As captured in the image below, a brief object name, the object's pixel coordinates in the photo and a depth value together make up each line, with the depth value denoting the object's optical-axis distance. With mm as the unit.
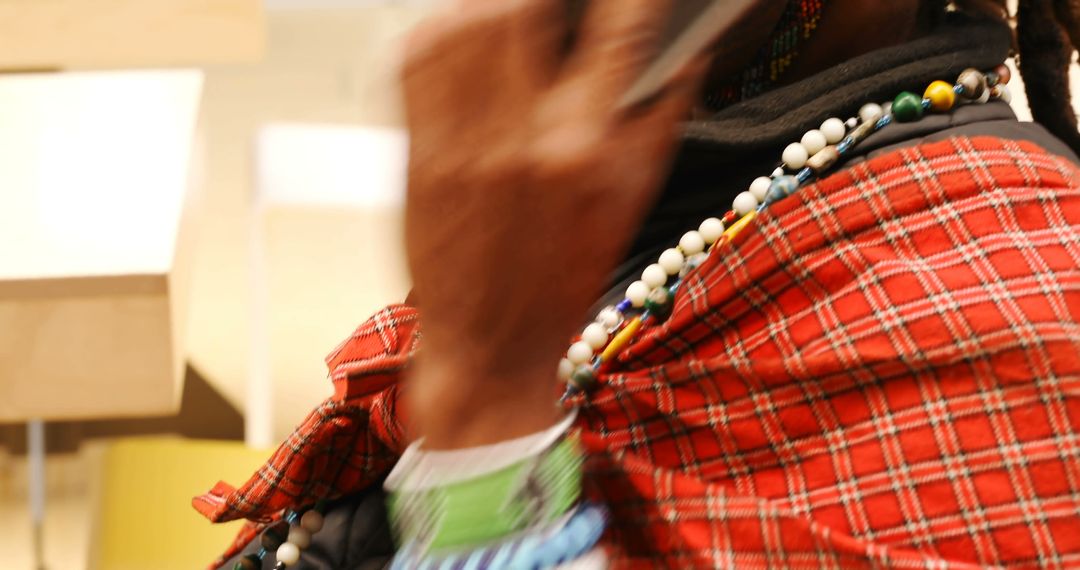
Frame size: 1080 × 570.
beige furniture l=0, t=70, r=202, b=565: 2614
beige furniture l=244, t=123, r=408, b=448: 3579
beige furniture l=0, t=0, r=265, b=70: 3469
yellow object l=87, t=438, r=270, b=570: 2755
